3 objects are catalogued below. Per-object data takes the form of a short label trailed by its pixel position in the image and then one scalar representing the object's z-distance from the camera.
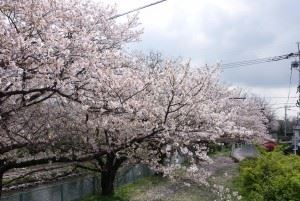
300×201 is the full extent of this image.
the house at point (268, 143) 20.24
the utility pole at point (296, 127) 18.75
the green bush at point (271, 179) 6.23
